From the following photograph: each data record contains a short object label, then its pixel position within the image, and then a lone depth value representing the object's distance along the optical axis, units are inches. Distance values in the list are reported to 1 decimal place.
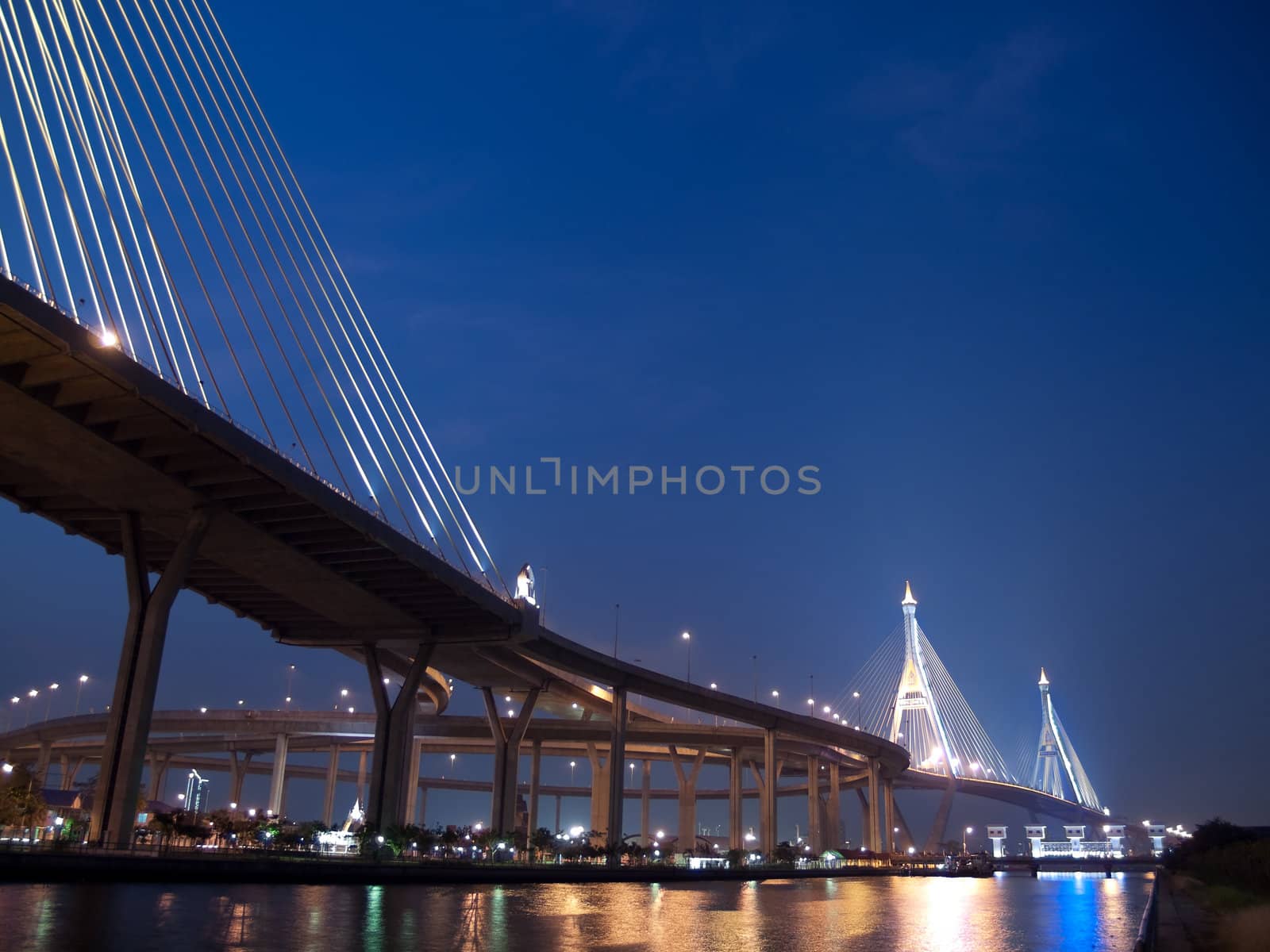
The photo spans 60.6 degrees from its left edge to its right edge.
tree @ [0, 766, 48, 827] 1654.8
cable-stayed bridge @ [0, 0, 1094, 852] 1166.3
